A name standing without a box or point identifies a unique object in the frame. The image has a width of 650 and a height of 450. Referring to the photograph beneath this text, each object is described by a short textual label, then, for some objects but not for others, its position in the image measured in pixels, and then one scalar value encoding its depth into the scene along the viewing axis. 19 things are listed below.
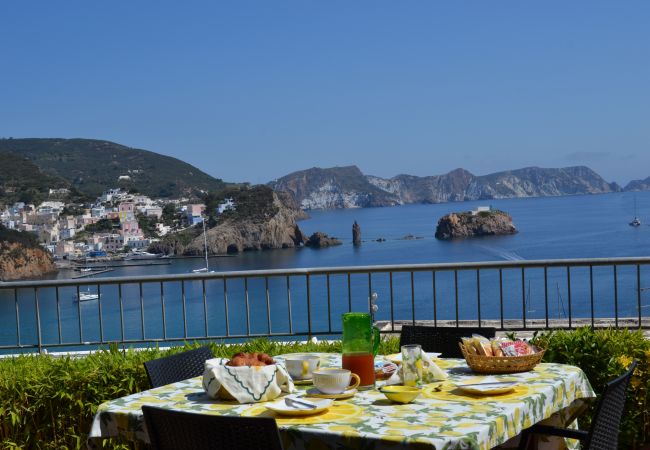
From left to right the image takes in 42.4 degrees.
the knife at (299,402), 3.09
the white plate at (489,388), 3.26
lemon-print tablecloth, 2.75
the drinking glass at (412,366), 3.50
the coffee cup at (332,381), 3.32
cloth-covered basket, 3.30
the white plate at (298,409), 3.02
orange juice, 3.51
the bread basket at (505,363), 3.71
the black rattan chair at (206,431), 2.54
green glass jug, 3.51
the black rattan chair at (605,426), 3.22
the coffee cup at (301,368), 3.68
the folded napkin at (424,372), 3.53
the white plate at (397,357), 4.03
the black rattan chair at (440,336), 4.59
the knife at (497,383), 3.38
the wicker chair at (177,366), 4.09
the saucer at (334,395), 3.32
